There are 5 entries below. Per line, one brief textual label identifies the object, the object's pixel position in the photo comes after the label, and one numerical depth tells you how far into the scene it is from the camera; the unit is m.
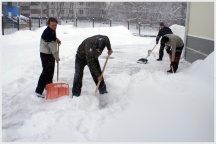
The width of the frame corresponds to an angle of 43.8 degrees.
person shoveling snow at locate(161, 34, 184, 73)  7.14
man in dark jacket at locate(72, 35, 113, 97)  4.80
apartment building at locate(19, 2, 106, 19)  35.50
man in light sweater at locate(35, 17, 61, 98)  5.37
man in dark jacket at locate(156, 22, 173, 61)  9.88
